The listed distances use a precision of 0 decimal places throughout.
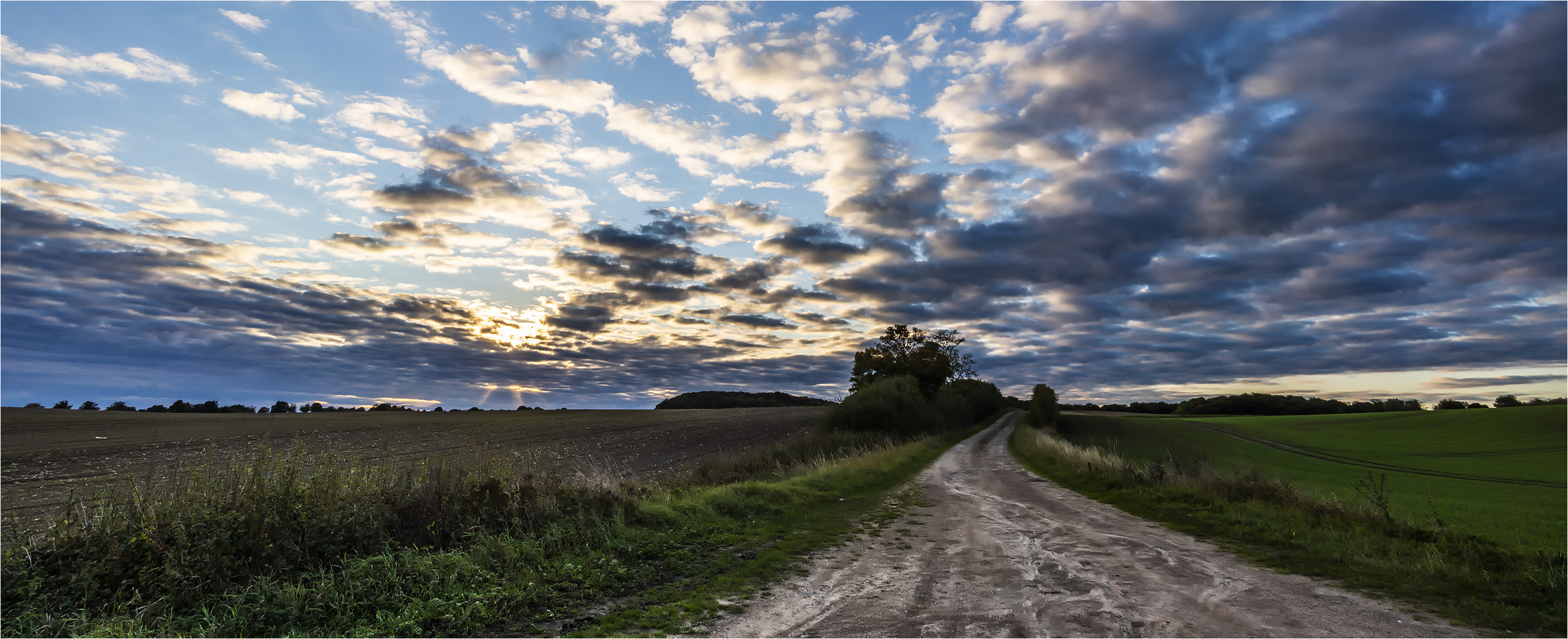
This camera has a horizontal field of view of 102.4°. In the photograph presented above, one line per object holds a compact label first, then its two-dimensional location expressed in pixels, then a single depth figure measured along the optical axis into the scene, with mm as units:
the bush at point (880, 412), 48250
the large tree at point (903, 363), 71375
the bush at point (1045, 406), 78500
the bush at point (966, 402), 69788
